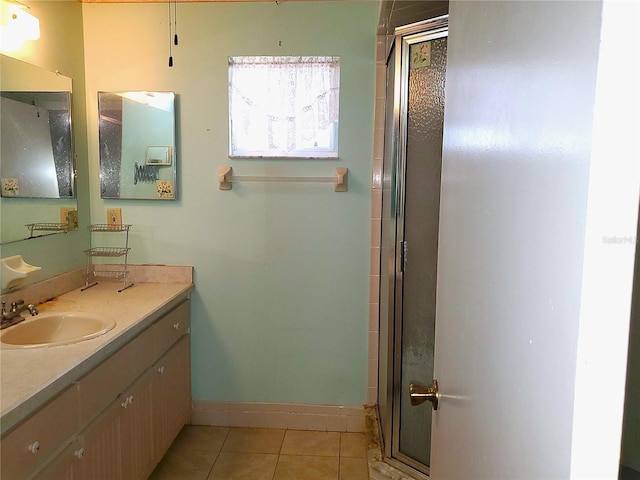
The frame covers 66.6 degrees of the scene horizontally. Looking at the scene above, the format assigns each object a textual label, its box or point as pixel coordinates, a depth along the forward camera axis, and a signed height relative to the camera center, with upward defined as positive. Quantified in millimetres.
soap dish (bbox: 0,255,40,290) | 1978 -348
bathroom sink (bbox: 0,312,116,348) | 1860 -557
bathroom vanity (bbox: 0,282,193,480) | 1347 -701
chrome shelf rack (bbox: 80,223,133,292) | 2607 -379
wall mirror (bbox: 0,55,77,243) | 1987 +159
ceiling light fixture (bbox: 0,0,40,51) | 1955 +664
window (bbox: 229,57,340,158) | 2586 +449
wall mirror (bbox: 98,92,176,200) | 2598 +233
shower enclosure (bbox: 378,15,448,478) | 2062 -161
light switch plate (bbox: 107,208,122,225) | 2680 -151
